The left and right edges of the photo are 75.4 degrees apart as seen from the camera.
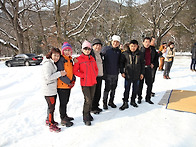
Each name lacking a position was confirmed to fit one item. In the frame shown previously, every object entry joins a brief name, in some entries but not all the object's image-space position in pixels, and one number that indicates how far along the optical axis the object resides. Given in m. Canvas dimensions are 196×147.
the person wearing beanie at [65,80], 2.56
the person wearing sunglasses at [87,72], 2.67
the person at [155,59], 3.90
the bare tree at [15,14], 14.43
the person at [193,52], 7.70
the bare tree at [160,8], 13.98
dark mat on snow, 3.73
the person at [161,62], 8.57
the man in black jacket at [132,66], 3.26
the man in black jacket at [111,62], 3.22
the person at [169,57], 6.39
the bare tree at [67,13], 11.33
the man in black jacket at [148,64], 3.64
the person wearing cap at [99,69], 3.06
